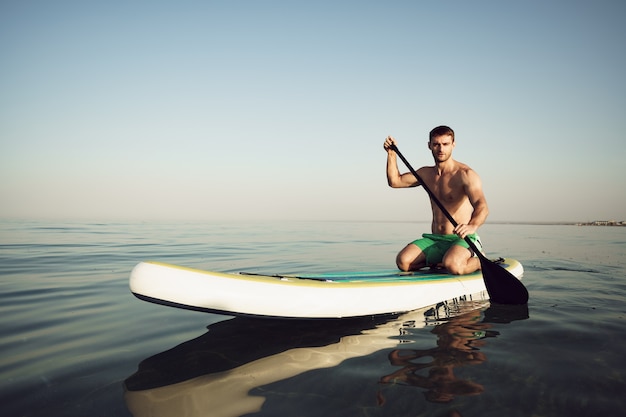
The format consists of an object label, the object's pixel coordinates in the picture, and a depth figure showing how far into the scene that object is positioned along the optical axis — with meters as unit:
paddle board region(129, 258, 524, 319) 2.75
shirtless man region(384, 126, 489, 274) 4.53
